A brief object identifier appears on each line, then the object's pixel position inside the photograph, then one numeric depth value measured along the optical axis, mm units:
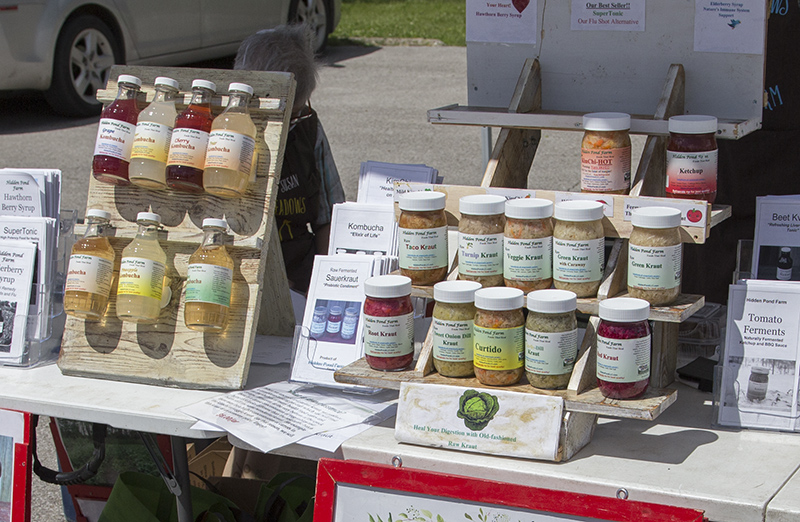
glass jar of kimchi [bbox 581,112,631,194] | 2740
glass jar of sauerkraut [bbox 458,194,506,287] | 2726
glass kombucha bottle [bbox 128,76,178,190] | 2938
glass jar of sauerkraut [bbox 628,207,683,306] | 2639
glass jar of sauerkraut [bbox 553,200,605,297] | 2663
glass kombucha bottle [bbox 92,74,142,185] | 2969
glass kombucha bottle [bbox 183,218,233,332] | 2879
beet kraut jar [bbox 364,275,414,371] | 2731
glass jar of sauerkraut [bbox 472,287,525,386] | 2656
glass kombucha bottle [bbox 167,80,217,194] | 2918
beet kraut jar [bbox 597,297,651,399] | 2613
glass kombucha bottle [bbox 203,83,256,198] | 2895
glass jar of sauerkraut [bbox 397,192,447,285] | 2753
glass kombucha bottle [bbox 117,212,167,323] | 2912
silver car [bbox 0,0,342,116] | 7783
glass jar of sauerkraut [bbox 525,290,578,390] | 2636
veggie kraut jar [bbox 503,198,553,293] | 2687
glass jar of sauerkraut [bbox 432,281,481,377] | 2698
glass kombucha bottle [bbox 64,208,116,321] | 2935
